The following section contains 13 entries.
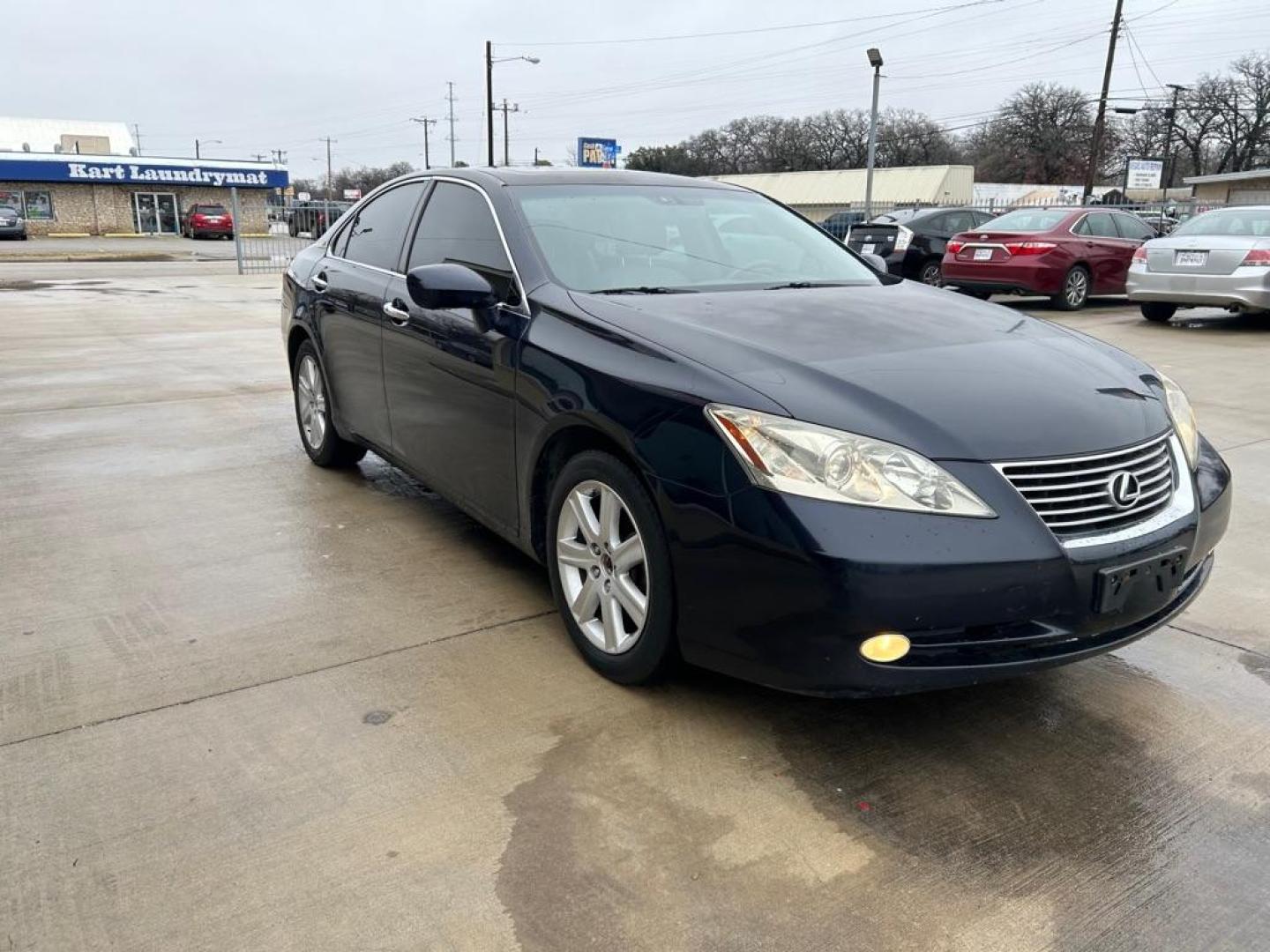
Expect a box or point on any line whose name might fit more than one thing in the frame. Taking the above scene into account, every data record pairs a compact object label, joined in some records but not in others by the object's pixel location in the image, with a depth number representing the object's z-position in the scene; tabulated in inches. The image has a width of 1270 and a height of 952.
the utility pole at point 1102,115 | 1246.9
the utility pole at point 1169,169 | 2881.4
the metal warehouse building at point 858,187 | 1940.2
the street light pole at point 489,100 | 1673.2
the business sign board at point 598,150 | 2199.8
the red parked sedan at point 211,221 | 1737.2
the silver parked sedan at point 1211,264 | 437.4
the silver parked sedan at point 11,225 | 1567.4
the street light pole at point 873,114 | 994.7
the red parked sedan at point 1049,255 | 532.4
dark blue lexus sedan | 96.8
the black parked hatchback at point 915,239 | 622.5
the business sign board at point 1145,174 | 1622.8
